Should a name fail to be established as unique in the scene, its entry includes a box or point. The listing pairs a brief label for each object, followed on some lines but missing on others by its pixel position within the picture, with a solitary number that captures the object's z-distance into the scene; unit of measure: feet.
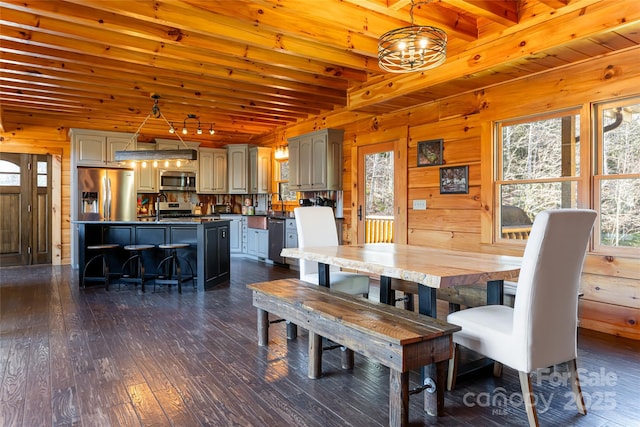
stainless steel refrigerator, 23.80
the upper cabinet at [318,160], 21.18
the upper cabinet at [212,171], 28.78
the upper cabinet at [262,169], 28.32
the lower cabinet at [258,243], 25.02
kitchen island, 18.24
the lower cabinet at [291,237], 22.18
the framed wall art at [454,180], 15.44
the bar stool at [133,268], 18.34
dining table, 7.18
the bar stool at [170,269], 17.72
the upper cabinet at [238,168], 28.89
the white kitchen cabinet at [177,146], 26.99
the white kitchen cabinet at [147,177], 26.50
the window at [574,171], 11.27
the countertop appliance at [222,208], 30.32
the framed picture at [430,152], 16.43
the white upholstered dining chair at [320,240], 11.50
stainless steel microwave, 27.50
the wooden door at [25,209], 24.11
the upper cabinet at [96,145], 23.81
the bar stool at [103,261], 17.69
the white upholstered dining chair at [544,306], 6.29
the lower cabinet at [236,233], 27.53
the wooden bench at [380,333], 6.56
